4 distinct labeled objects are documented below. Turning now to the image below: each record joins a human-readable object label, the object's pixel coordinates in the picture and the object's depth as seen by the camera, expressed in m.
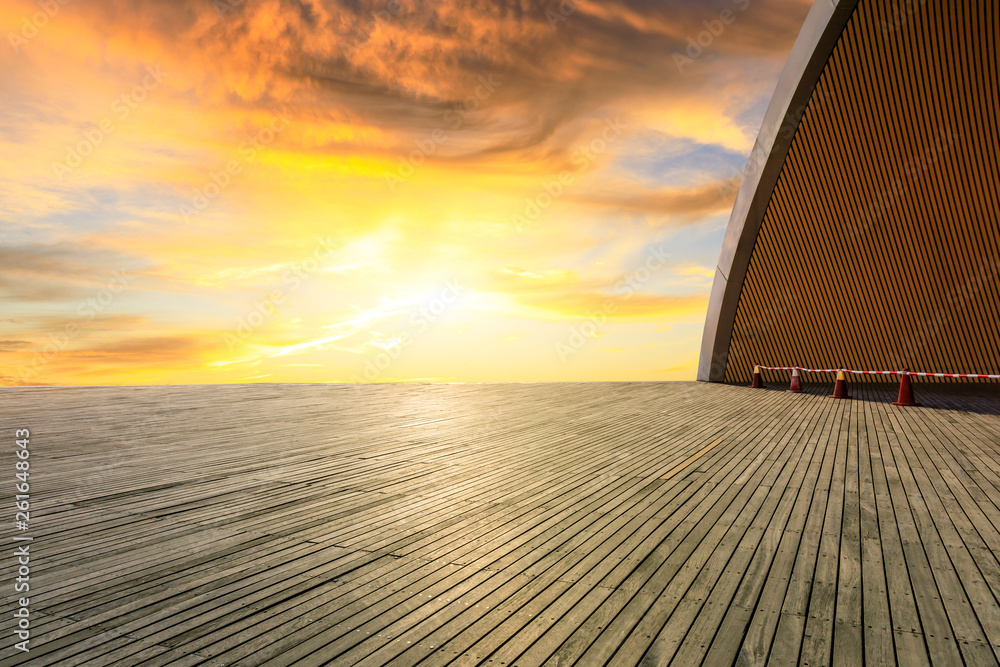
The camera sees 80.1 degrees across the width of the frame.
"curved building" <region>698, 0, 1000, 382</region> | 14.76
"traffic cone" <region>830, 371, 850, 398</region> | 14.88
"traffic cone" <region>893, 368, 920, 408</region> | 13.36
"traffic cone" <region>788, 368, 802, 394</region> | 16.95
